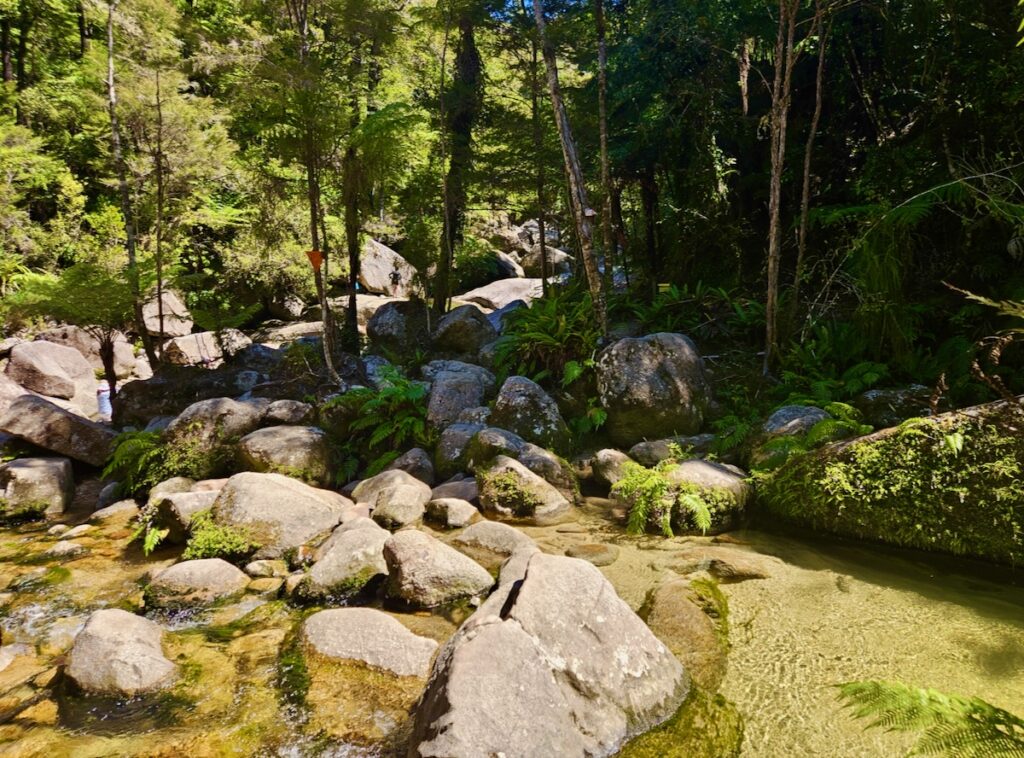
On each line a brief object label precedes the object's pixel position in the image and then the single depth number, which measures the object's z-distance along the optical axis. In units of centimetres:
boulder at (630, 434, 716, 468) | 725
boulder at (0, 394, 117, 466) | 880
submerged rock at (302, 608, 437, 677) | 374
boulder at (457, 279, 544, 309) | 1797
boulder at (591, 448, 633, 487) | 712
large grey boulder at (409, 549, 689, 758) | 260
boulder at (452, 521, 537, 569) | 553
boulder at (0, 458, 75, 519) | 757
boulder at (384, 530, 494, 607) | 461
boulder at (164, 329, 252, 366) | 1436
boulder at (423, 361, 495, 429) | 893
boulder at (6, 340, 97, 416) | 1227
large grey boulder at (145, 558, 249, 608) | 488
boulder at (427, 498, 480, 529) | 642
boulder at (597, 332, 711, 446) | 787
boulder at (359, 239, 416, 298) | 1952
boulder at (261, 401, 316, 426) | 891
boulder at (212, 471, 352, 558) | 583
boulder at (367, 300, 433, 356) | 1323
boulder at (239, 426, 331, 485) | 772
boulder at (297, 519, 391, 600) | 484
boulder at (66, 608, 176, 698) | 358
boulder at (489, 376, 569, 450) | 816
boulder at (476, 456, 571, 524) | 671
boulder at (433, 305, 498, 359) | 1223
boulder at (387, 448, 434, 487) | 792
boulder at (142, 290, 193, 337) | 1619
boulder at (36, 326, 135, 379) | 1455
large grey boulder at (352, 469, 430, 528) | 651
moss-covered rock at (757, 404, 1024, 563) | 445
